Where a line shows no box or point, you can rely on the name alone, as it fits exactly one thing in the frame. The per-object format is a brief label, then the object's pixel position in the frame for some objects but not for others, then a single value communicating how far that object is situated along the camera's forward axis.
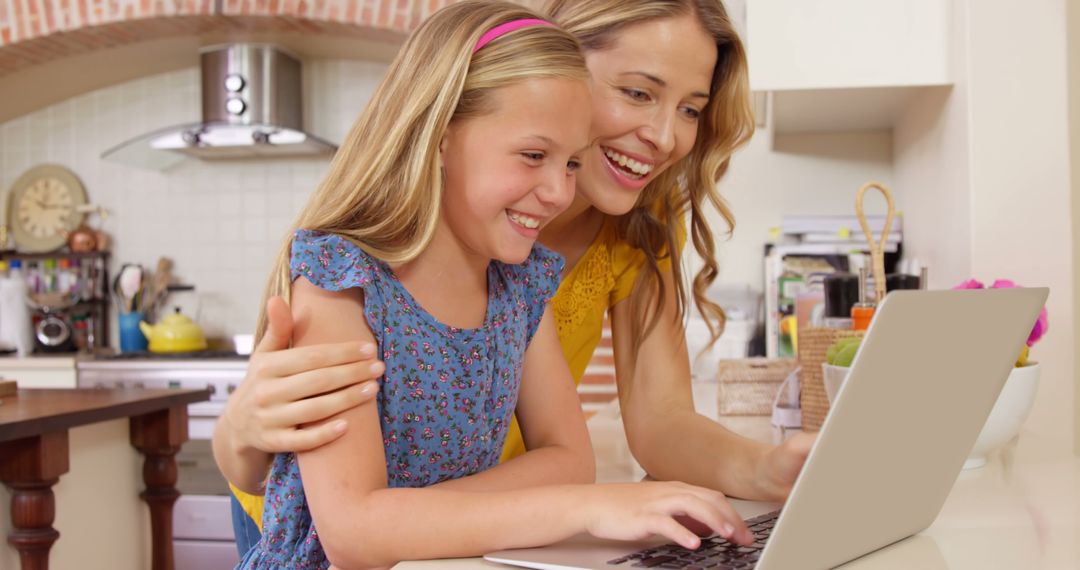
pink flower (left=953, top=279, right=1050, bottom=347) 1.30
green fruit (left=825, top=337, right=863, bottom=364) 1.30
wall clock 4.85
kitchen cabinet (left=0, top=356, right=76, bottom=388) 4.20
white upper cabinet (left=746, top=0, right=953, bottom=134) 1.81
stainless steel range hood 4.29
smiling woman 0.80
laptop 0.59
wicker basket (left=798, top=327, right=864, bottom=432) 1.48
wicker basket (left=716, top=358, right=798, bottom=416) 1.81
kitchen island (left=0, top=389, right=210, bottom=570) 2.05
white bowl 1.17
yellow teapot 4.33
